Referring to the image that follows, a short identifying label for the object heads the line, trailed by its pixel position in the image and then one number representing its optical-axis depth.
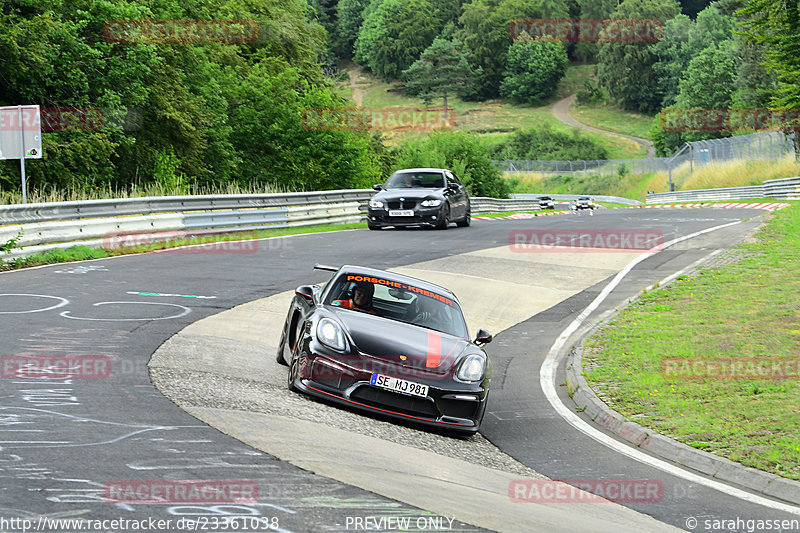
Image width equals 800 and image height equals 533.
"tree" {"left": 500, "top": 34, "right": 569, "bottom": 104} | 174.25
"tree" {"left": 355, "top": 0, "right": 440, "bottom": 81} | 187.62
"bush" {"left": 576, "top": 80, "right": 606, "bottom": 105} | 170.50
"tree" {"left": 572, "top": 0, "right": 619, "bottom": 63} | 189.25
